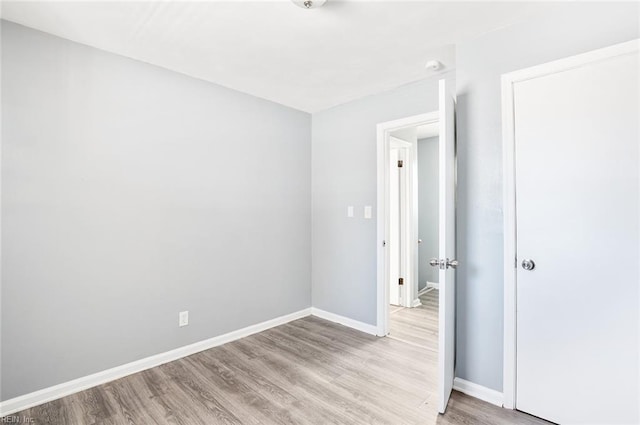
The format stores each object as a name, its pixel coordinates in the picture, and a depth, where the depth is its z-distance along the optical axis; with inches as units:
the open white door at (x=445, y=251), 72.9
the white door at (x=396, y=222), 157.3
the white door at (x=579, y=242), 61.3
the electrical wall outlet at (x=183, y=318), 103.5
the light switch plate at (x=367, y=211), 126.0
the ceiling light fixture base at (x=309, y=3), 65.5
